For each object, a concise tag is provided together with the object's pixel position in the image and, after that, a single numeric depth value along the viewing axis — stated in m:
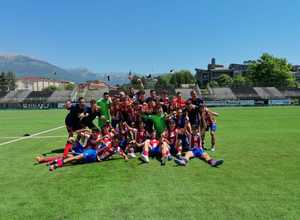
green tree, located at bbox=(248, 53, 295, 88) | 78.19
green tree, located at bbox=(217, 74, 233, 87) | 120.80
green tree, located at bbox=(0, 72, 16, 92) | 115.30
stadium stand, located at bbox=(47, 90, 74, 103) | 68.94
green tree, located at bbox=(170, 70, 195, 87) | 135.62
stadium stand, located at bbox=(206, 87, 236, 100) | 62.65
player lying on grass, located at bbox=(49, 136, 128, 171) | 8.85
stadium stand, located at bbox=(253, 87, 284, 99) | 64.67
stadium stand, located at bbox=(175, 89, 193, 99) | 69.35
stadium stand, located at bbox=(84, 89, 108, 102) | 73.69
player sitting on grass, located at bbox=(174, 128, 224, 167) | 8.24
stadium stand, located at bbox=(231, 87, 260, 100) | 62.37
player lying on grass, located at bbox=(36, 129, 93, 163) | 9.52
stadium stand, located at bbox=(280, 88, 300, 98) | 64.49
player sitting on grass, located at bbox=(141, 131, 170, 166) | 8.95
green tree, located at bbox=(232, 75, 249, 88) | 103.56
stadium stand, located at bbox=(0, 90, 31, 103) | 69.00
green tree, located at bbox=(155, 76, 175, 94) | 132.26
